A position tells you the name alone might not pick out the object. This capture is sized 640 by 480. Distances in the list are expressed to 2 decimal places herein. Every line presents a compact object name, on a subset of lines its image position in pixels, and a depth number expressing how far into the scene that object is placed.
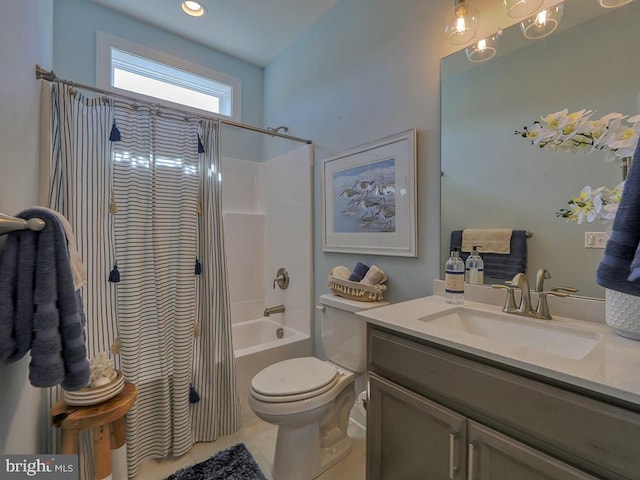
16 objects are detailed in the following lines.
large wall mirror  1.01
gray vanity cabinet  0.63
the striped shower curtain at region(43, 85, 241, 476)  1.41
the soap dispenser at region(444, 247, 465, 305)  1.25
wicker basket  1.62
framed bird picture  1.58
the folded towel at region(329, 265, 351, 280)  1.80
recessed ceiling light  2.02
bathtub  1.90
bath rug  1.45
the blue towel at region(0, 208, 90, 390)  0.61
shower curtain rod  1.27
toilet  1.33
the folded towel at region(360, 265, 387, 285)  1.66
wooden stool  1.16
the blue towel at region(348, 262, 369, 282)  1.76
